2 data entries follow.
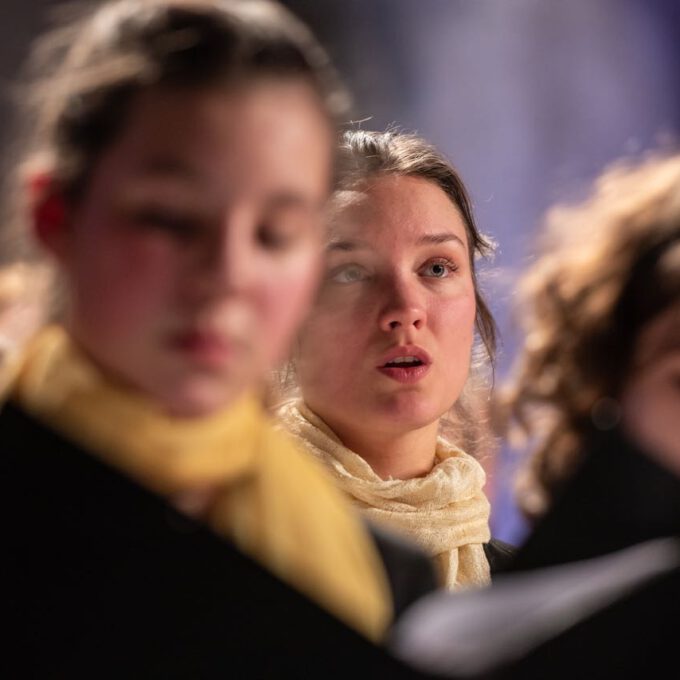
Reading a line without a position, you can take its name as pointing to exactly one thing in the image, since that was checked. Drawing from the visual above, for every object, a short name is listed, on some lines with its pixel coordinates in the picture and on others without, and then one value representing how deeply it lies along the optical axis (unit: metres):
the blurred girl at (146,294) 3.66
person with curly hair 3.73
